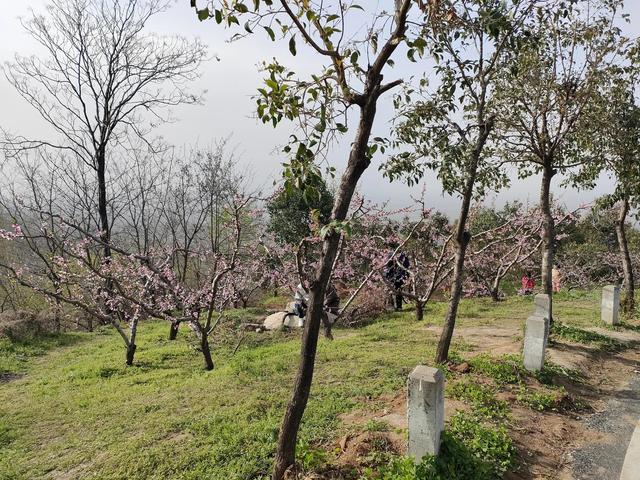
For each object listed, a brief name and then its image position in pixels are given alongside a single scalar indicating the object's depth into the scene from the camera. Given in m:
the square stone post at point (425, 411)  4.03
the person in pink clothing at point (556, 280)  16.50
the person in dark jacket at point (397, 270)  13.18
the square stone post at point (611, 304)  10.45
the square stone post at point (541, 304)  8.19
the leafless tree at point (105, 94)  16.58
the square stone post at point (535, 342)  6.70
